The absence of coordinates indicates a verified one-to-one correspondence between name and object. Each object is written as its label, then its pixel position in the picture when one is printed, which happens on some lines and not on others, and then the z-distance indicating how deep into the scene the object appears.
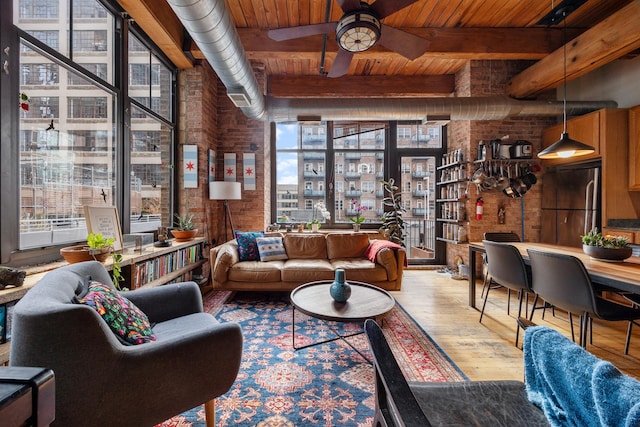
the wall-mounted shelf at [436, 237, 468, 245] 4.62
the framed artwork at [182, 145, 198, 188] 4.01
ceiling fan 2.14
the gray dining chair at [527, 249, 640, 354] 1.89
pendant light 2.75
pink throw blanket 3.58
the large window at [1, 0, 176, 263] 1.92
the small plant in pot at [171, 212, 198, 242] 3.53
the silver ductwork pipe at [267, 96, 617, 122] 4.11
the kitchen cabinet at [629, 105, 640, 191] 3.34
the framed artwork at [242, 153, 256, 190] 4.68
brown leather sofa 3.37
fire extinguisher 4.42
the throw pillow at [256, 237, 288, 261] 3.76
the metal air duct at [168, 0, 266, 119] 2.09
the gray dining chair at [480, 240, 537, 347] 2.54
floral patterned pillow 1.26
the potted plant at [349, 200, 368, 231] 5.39
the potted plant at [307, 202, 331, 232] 4.79
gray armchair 0.98
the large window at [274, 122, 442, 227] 5.40
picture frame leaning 2.29
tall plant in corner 4.89
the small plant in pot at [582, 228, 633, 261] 2.22
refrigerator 3.65
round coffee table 2.04
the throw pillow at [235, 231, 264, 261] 3.78
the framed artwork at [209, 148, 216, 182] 4.41
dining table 1.73
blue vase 2.25
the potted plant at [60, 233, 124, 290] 1.94
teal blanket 0.56
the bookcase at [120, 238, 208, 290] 2.36
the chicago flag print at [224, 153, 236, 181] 4.67
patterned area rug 1.61
